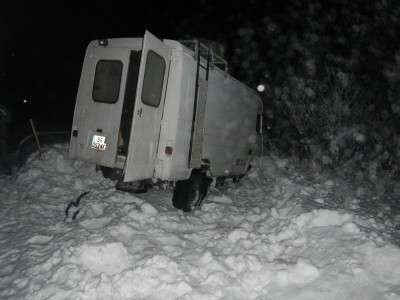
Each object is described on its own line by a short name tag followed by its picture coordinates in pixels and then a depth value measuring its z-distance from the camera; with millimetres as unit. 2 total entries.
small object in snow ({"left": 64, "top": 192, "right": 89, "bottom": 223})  6024
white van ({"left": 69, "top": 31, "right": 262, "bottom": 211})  5543
